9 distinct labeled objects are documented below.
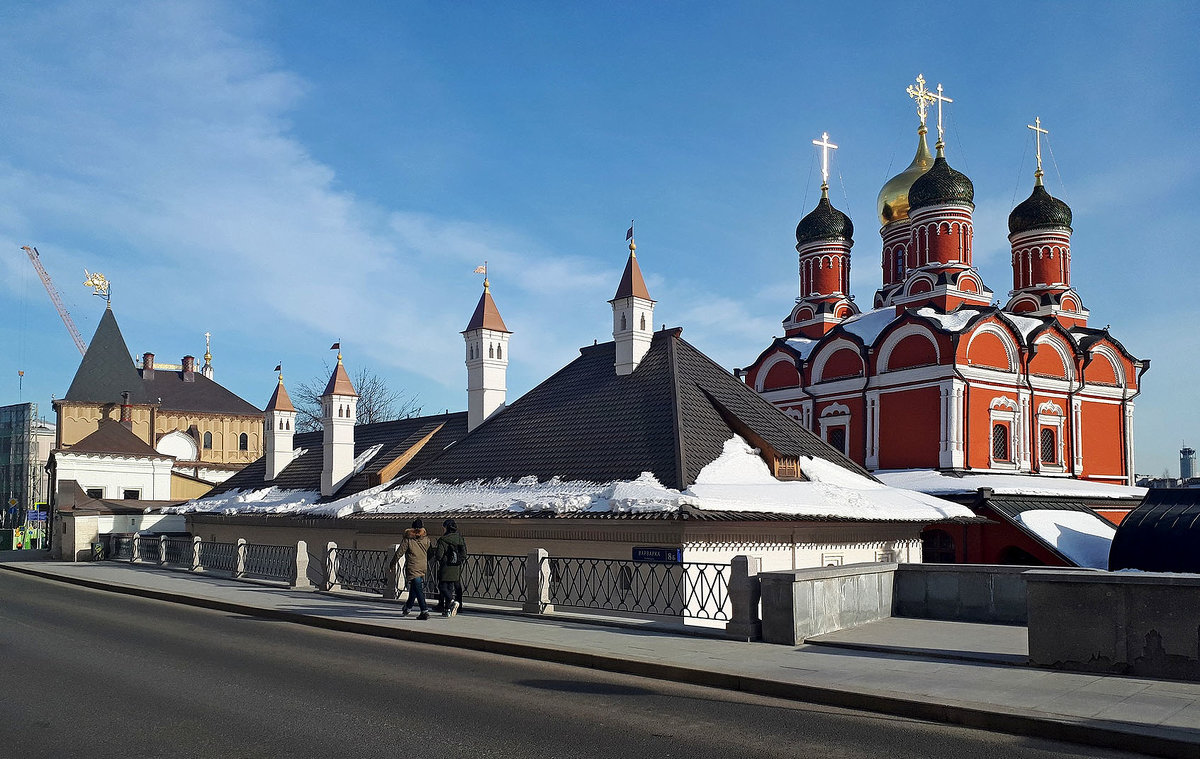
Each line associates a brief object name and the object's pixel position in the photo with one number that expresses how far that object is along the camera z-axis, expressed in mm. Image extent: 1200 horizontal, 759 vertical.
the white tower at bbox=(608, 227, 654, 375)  24750
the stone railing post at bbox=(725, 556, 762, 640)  13156
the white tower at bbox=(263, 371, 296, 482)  35844
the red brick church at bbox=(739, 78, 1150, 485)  34750
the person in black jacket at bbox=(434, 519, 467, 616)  16203
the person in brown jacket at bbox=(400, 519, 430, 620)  15994
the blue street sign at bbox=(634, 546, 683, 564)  16922
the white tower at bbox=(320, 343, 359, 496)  30797
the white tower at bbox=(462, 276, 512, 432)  29156
